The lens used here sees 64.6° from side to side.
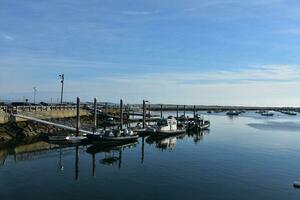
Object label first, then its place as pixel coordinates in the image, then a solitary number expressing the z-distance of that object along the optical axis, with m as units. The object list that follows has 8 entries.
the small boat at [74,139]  40.10
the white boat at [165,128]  50.90
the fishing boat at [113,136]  40.05
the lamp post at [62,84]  56.16
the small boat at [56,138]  39.79
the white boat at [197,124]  61.34
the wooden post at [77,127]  41.64
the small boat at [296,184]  24.21
